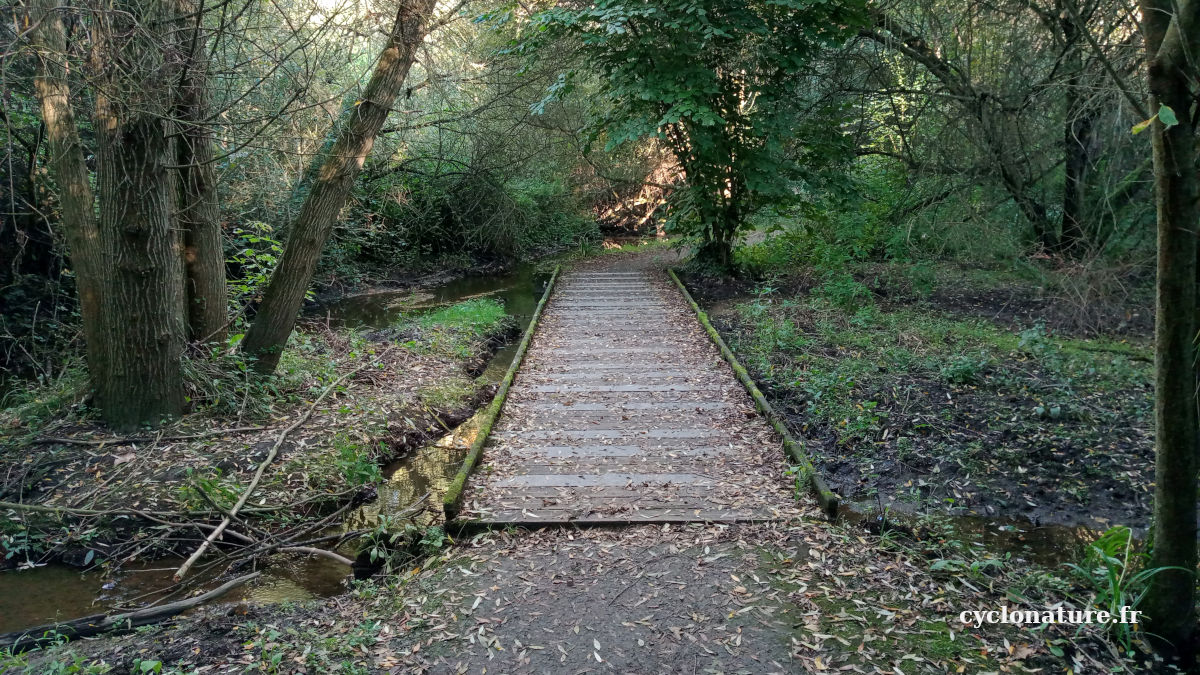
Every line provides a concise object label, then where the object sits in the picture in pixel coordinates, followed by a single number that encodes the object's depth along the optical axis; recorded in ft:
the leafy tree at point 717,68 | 32.02
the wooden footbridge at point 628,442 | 16.06
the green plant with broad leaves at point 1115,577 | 11.30
